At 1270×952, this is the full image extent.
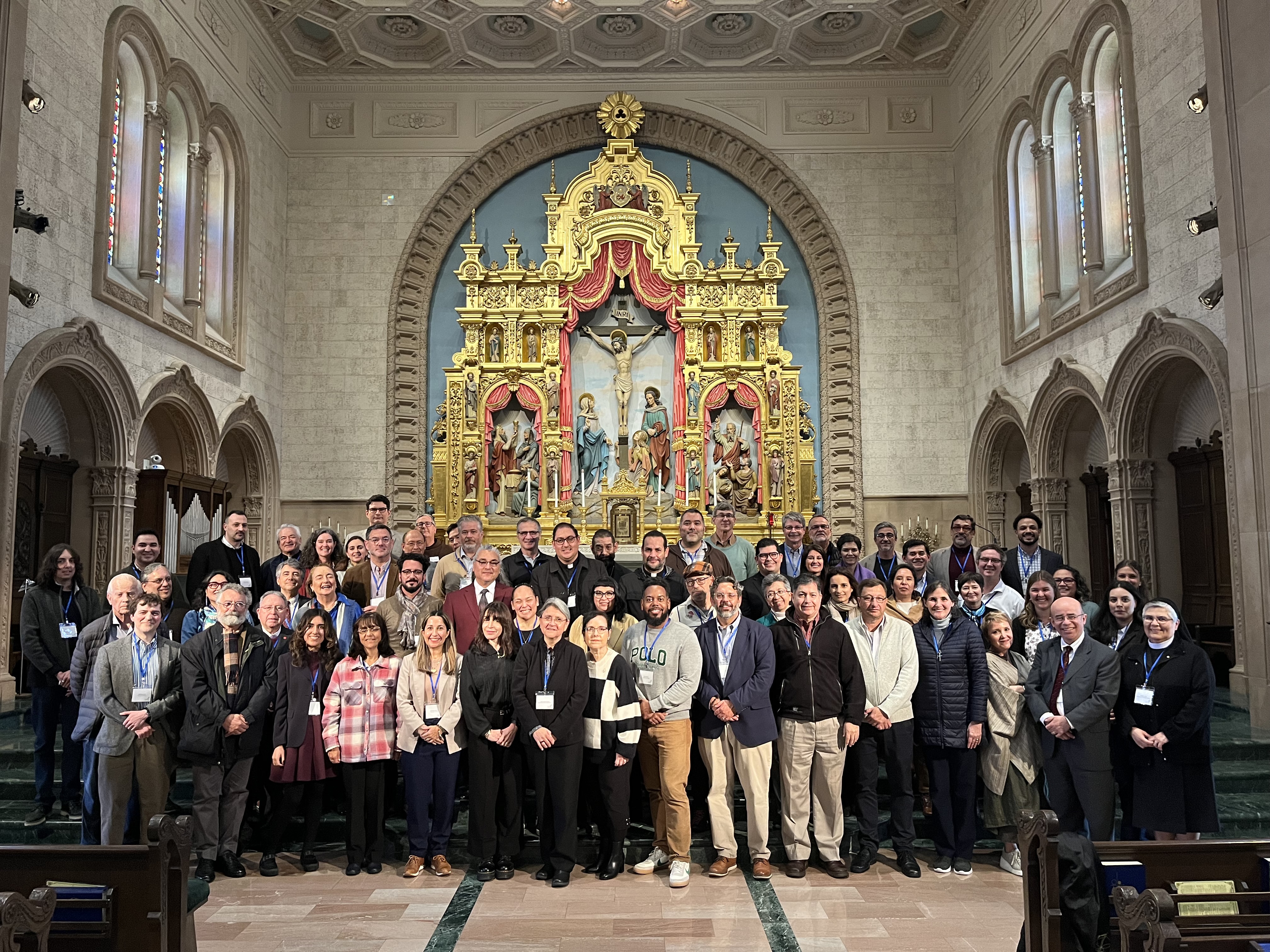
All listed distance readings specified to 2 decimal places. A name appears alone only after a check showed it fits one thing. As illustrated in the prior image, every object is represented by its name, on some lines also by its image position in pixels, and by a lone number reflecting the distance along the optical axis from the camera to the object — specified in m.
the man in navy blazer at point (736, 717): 5.86
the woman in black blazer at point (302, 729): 5.95
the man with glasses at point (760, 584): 7.09
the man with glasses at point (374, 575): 7.01
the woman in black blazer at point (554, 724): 5.75
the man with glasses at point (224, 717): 5.70
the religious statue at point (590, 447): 14.95
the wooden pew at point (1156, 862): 3.61
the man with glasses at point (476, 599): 6.45
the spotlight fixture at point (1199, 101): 8.35
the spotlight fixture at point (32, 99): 8.23
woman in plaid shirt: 5.93
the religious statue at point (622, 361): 15.13
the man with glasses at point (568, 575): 7.11
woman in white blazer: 5.91
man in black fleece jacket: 5.93
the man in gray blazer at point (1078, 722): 5.45
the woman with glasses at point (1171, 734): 5.30
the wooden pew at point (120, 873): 3.59
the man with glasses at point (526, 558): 7.50
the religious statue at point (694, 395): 14.81
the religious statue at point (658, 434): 14.79
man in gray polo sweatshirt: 5.84
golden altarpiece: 14.66
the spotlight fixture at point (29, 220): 8.15
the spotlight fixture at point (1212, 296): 8.37
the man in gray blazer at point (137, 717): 5.55
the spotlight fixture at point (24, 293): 8.30
